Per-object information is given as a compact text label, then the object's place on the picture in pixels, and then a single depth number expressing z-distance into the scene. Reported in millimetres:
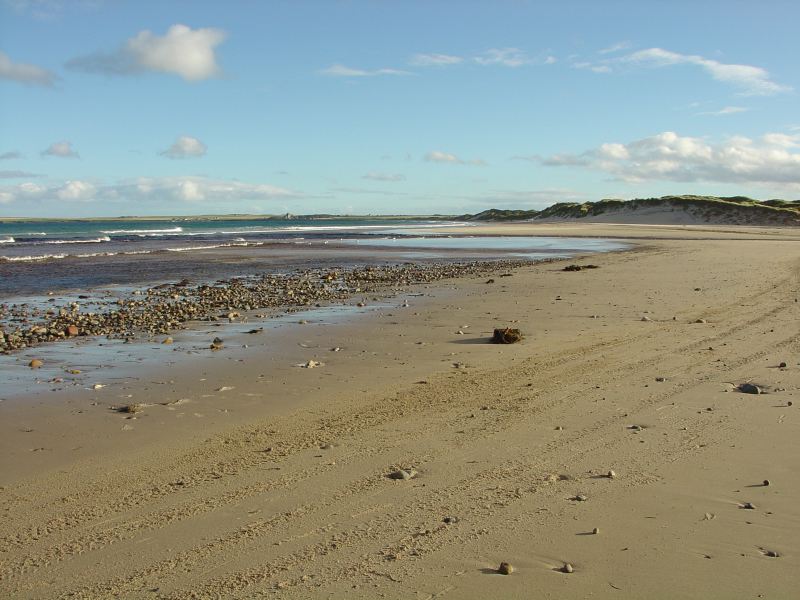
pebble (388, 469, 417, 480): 5220
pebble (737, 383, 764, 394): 7309
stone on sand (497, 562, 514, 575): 3852
